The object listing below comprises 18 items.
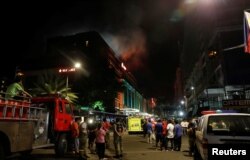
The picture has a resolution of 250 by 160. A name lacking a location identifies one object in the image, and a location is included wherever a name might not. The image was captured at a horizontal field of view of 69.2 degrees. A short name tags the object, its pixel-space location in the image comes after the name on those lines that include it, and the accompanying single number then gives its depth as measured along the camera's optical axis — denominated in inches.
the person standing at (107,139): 502.5
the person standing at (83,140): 364.3
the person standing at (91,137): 465.2
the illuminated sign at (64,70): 1671.6
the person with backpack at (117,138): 374.6
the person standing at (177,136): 459.0
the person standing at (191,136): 397.9
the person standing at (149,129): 590.7
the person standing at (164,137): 484.5
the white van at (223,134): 196.9
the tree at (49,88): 1102.7
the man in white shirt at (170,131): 473.1
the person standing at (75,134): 389.4
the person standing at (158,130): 493.0
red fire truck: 243.3
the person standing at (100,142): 344.6
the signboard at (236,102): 496.8
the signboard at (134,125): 1059.6
